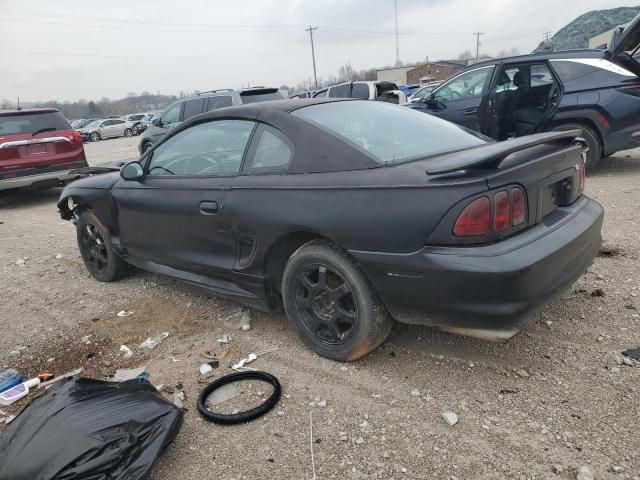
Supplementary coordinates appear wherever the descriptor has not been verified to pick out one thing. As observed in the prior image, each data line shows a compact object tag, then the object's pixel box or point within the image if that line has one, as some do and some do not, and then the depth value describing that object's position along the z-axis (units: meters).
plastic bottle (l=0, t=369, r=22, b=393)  2.99
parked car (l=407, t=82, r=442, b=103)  19.39
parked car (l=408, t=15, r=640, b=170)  6.65
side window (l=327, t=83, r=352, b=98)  13.45
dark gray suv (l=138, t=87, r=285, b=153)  10.55
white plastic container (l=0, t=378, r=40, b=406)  2.89
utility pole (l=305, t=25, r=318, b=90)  62.81
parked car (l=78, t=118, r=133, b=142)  34.00
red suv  8.51
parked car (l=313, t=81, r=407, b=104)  12.30
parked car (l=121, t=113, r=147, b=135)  35.47
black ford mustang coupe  2.32
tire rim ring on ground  2.50
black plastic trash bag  1.94
